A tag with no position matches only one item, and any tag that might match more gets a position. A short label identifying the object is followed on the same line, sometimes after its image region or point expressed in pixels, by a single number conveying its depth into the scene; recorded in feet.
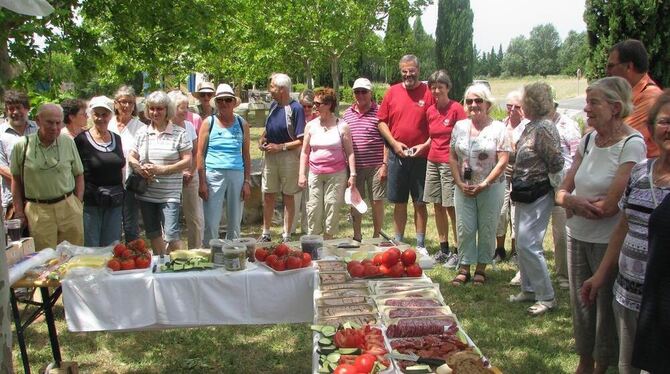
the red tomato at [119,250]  11.71
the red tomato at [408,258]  11.55
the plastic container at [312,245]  12.49
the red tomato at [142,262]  11.44
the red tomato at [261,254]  11.91
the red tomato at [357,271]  11.41
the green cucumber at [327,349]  8.02
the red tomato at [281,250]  11.84
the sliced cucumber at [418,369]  7.38
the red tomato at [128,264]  11.34
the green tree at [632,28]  23.59
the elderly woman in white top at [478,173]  17.24
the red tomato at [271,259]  11.53
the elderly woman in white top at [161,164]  17.01
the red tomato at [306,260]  11.64
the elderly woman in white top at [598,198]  10.25
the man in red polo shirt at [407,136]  20.26
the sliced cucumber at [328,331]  8.58
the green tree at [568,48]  242.80
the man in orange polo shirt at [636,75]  11.62
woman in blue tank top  18.84
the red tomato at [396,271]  11.44
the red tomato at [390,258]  11.46
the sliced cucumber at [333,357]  7.66
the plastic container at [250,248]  12.17
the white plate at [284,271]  11.32
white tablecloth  11.05
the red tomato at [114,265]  11.32
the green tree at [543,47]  268.00
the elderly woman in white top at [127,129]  17.88
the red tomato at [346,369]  7.13
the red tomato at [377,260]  11.70
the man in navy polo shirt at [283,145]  21.26
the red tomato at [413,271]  11.48
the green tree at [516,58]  259.37
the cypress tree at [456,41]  90.68
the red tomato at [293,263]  11.43
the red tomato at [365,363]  7.22
